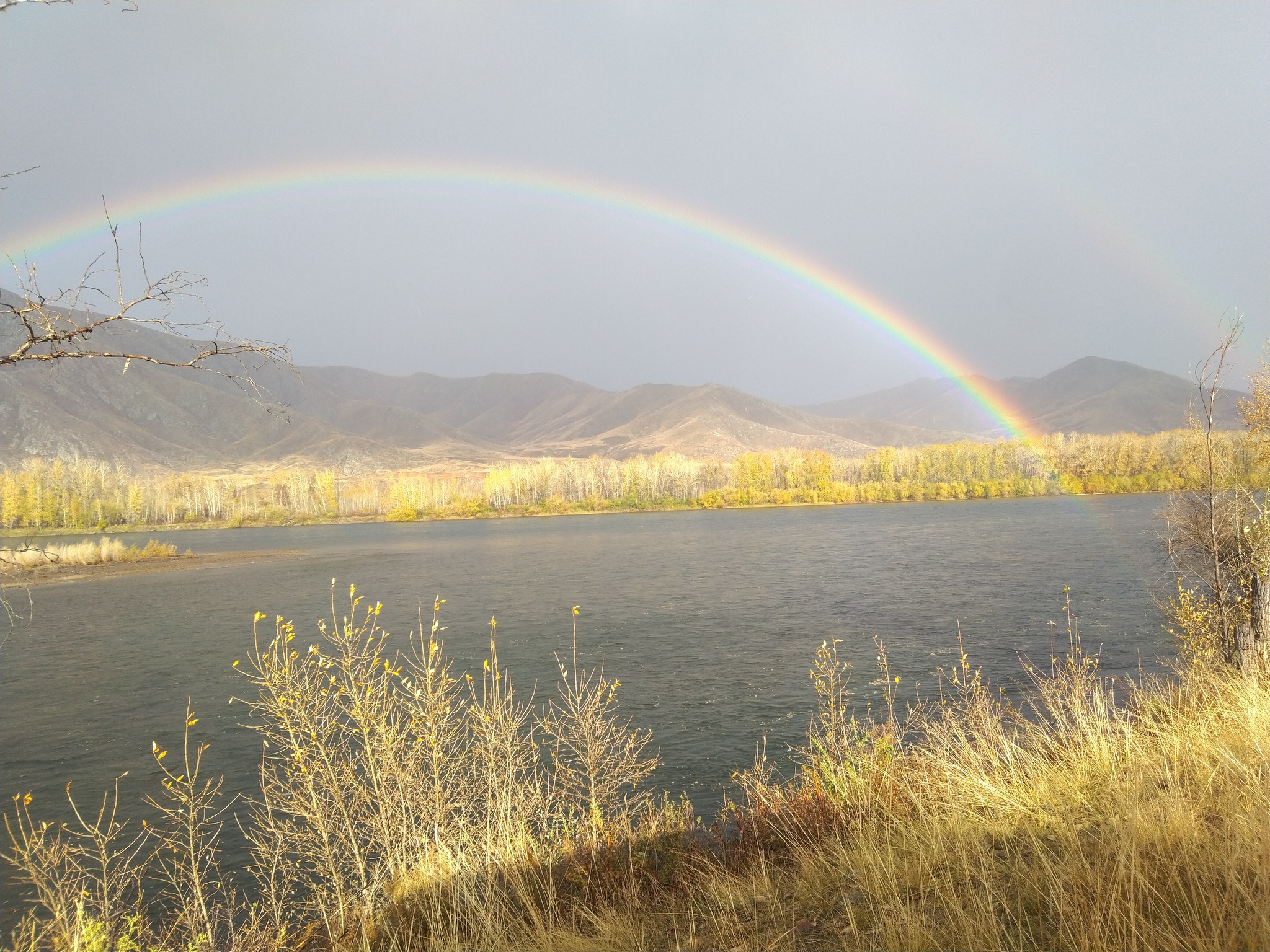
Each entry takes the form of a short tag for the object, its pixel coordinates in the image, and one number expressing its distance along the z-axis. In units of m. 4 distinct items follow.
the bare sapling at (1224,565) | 9.75
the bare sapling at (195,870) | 6.45
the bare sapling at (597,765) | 8.05
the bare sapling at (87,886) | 5.85
